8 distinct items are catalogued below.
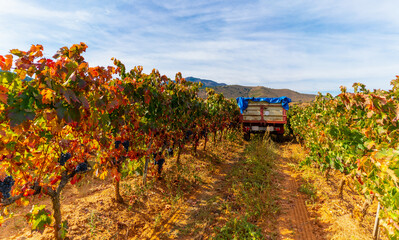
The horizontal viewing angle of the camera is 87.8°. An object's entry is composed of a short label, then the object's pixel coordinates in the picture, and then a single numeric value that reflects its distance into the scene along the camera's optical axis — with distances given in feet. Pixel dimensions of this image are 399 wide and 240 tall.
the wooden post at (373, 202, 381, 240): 9.45
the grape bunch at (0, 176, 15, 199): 6.49
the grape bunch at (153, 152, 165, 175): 15.77
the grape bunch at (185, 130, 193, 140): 20.74
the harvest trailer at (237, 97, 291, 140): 36.27
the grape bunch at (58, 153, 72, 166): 7.82
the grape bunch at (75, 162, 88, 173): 8.57
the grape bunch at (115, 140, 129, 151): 11.53
